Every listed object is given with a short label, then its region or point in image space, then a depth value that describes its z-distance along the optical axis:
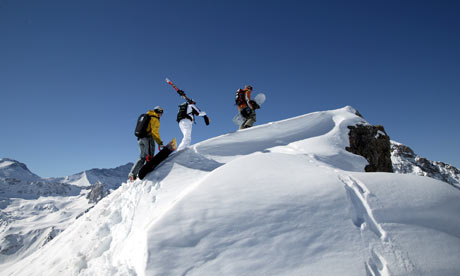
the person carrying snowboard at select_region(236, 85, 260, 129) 10.68
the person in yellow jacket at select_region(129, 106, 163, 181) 6.41
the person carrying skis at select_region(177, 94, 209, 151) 8.25
